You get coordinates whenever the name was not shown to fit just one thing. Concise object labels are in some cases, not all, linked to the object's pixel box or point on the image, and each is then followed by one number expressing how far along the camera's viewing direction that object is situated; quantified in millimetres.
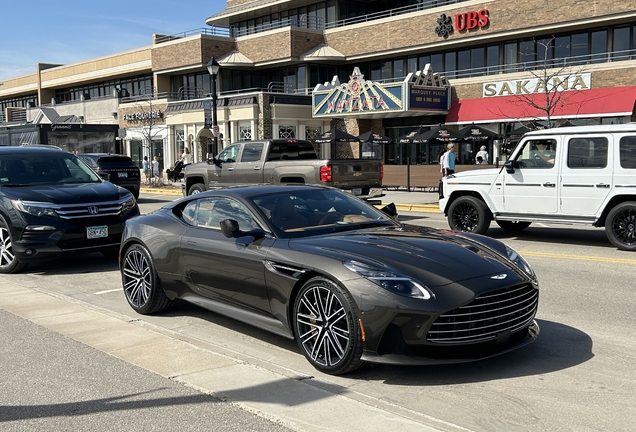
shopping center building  30266
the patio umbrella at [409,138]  27694
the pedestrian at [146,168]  39438
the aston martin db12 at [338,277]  4754
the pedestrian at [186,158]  31391
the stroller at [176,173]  33403
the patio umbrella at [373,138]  30031
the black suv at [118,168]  22188
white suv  11328
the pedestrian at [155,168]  38500
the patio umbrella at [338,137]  31202
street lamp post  27312
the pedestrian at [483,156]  27406
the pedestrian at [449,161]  22312
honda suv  9523
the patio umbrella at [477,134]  26000
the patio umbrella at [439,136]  26234
